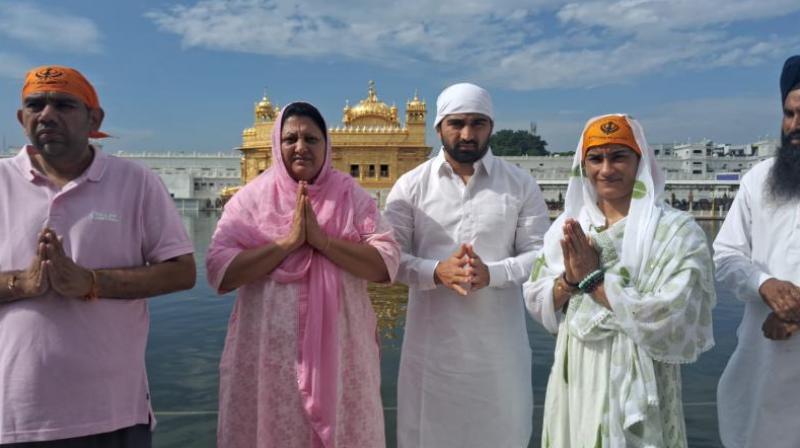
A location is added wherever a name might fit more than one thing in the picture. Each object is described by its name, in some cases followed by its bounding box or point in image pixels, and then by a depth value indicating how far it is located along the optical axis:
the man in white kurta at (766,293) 2.14
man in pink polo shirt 1.76
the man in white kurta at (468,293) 2.50
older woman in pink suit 2.12
